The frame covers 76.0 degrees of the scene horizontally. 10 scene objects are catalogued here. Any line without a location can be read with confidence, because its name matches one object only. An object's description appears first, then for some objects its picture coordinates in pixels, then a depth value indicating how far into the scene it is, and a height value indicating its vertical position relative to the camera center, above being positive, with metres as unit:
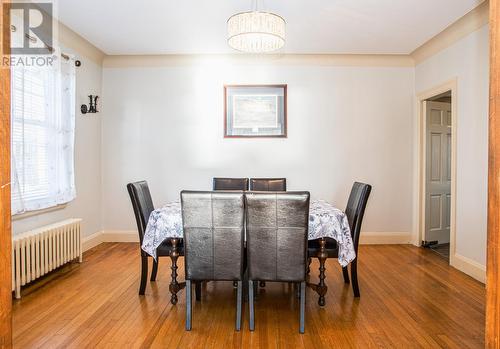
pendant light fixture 2.40 +1.08
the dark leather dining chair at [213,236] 2.03 -0.41
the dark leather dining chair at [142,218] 2.48 -0.39
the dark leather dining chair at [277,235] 1.99 -0.40
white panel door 4.30 +0.01
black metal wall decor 3.97 +0.82
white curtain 2.77 +0.35
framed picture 4.38 +0.86
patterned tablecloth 2.38 -0.43
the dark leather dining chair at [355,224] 2.50 -0.44
